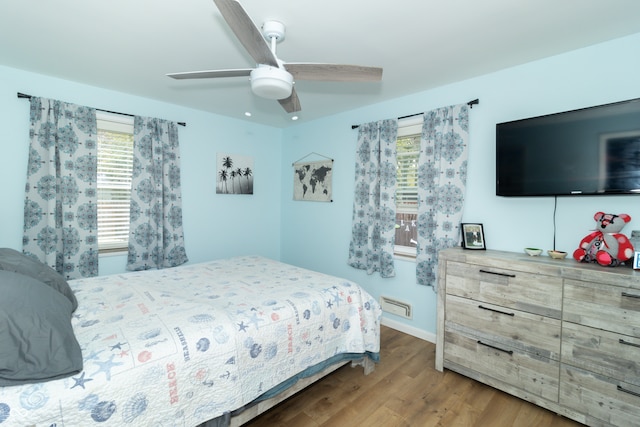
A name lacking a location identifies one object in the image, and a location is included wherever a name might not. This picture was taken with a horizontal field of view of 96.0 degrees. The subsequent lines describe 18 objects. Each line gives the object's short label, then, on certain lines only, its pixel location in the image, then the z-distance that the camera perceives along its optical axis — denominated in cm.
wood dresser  163
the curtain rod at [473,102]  256
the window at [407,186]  306
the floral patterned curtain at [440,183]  265
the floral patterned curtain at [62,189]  263
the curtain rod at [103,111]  257
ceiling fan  155
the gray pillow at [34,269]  162
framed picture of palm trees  387
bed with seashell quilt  108
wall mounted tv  181
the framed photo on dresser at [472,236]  249
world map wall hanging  385
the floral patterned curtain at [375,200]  315
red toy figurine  178
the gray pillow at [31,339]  104
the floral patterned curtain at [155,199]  315
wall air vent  307
